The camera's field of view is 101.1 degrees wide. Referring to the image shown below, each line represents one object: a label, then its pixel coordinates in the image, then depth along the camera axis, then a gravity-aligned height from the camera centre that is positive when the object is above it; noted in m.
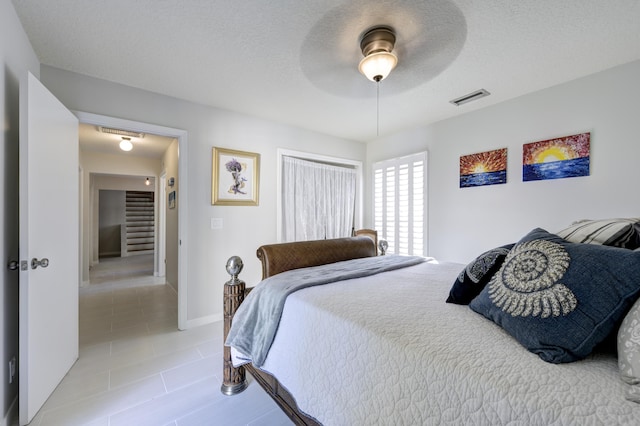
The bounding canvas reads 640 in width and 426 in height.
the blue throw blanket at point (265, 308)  1.42 -0.53
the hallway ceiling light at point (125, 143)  3.94 +1.07
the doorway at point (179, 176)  2.45 +0.47
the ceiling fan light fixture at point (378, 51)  1.74 +1.13
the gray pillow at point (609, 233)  1.12 -0.08
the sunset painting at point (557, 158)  2.37 +0.54
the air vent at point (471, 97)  2.65 +1.23
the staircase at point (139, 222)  8.12 -0.25
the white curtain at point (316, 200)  3.80 +0.23
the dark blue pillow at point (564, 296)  0.73 -0.26
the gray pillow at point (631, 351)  0.60 -0.34
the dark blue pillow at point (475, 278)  1.17 -0.29
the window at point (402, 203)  3.67 +0.18
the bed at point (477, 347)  0.65 -0.42
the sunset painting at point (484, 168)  2.90 +0.53
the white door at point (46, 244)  1.51 -0.20
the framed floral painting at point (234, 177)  3.07 +0.45
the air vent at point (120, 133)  3.61 +1.15
